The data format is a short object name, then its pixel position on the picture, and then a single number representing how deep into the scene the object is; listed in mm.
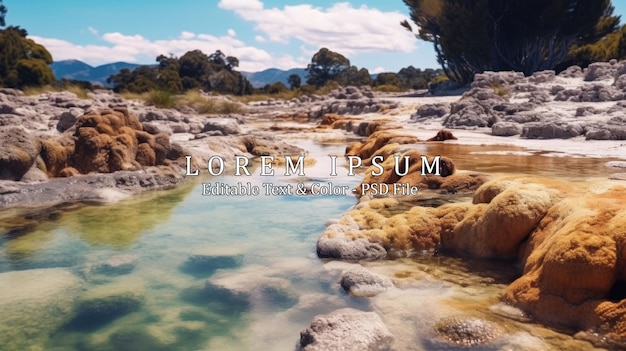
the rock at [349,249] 5555
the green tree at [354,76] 66381
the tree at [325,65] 72231
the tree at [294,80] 68062
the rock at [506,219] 4922
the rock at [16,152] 9234
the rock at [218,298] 4496
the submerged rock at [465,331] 3547
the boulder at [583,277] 3533
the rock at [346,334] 3533
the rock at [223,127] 18031
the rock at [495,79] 24016
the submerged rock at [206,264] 5503
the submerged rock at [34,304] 3990
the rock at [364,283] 4551
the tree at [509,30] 33188
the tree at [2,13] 44281
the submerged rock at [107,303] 4293
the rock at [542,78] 24547
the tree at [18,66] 37281
